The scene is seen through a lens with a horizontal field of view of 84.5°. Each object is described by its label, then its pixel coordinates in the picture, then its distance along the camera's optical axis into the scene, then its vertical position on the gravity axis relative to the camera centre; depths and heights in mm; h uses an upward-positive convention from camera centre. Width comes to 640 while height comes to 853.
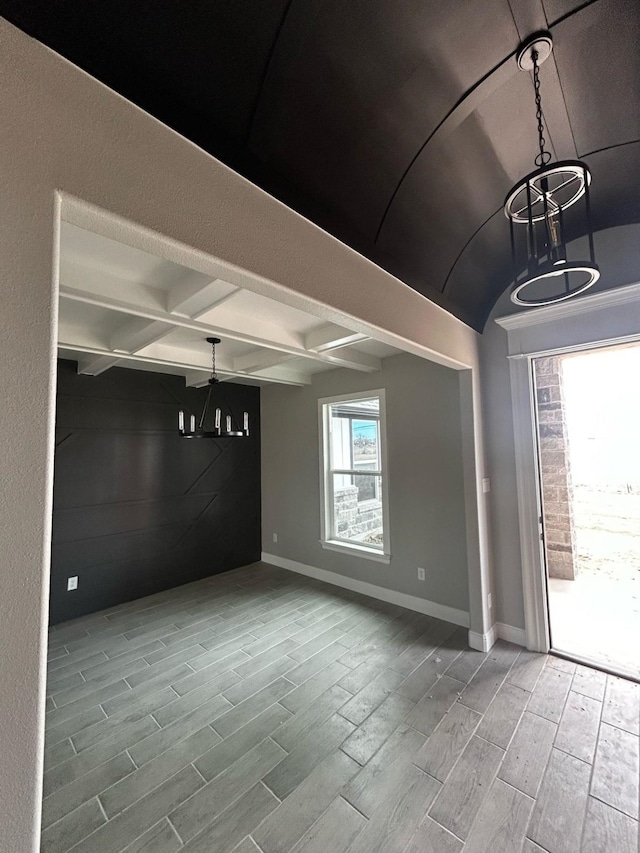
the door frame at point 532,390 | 2521 +428
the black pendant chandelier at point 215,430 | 3221 +203
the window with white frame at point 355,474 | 3990 -305
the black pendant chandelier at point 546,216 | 1167 +870
